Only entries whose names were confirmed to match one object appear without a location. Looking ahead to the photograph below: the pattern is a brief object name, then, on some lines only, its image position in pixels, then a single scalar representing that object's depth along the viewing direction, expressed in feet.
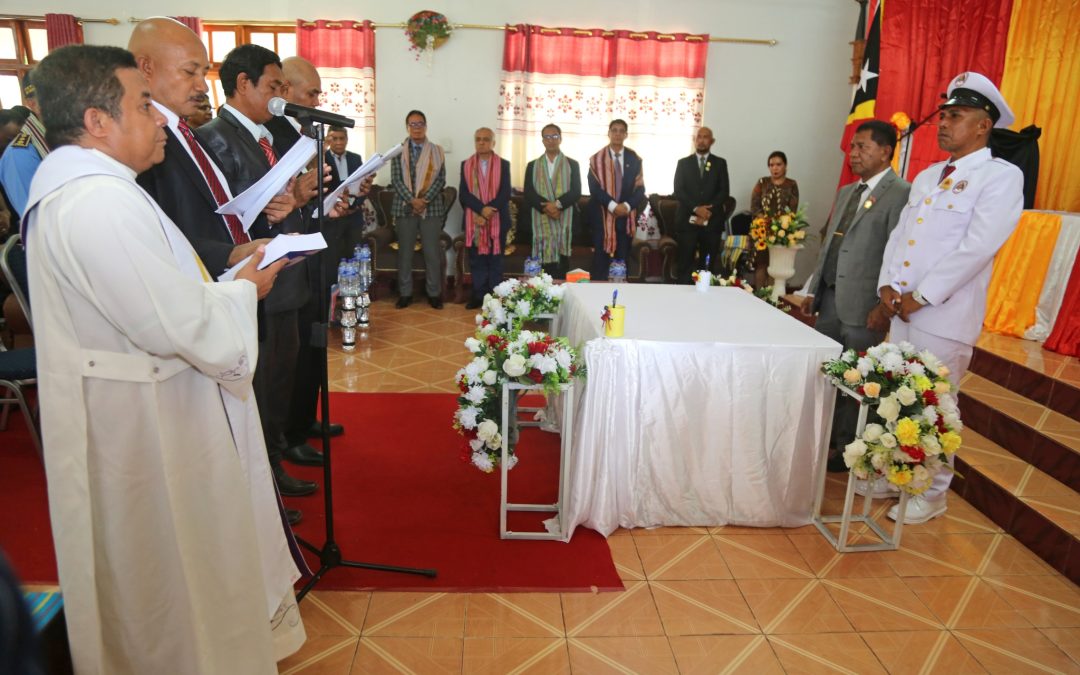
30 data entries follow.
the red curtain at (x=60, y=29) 23.36
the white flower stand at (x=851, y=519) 8.80
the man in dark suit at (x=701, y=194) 23.08
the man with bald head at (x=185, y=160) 6.44
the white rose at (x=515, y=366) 8.21
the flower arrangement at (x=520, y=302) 11.15
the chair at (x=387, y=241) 22.80
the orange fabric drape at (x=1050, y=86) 17.62
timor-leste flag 21.27
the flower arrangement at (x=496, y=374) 8.36
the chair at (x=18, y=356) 9.29
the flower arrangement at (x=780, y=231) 16.78
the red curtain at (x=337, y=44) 23.81
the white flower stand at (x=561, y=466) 8.54
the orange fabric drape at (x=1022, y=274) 14.92
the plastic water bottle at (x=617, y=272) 21.57
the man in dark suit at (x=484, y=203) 22.07
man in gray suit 10.78
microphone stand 6.60
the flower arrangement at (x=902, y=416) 8.20
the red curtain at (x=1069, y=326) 13.65
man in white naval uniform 9.32
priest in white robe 4.37
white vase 18.35
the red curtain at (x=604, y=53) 24.32
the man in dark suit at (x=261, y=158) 8.00
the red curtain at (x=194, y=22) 23.73
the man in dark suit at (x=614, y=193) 22.43
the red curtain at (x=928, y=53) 20.43
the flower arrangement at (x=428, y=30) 23.71
